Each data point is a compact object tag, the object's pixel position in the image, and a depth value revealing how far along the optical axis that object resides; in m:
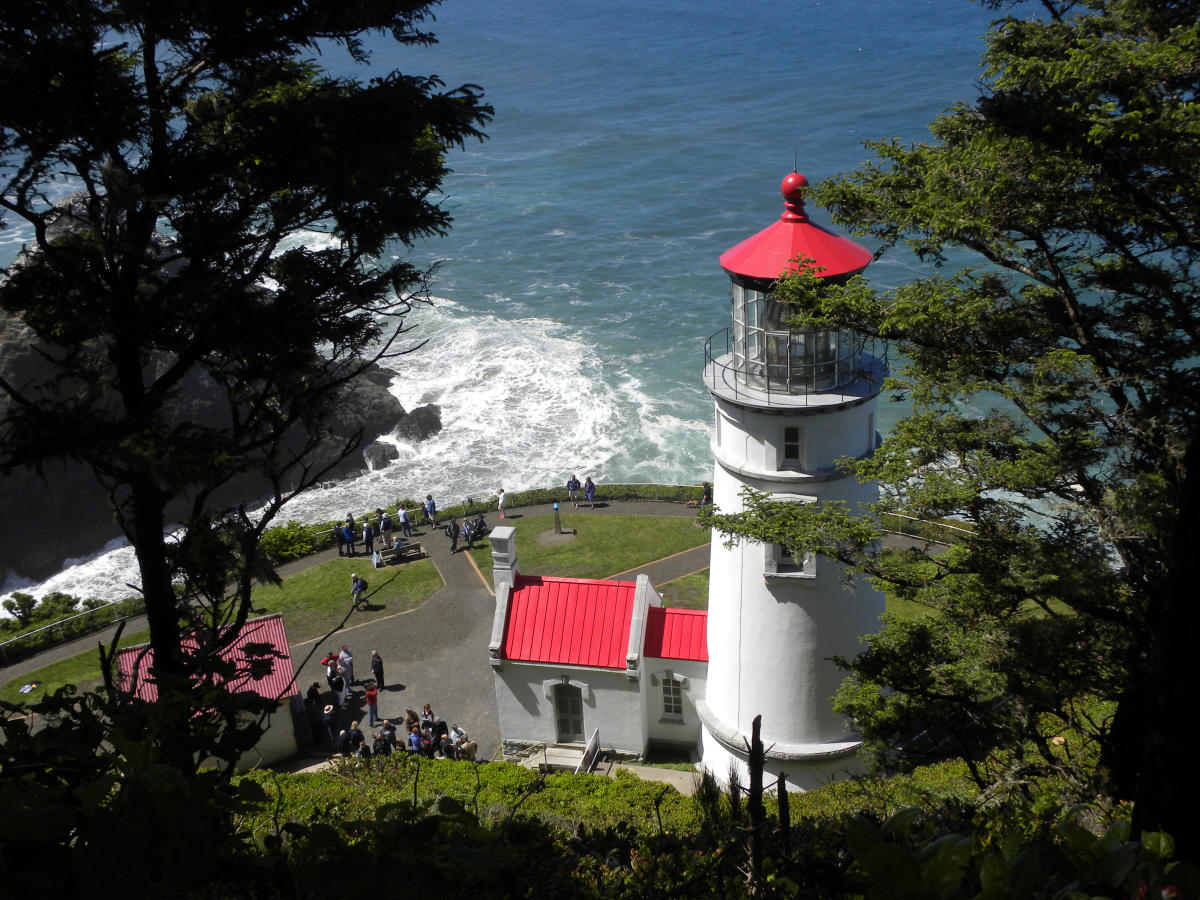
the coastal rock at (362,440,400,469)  37.25
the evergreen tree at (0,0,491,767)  6.23
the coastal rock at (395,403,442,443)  38.41
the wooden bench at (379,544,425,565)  24.75
